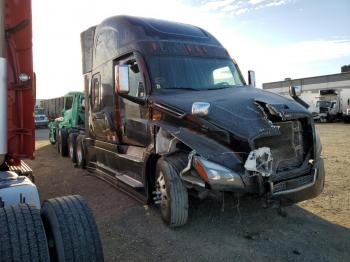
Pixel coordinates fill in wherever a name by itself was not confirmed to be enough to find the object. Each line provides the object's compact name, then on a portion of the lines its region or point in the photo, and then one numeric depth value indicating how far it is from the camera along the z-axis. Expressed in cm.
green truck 1135
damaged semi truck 445
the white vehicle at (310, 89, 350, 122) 3372
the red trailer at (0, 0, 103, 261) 267
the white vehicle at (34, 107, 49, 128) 3300
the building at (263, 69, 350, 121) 3372
